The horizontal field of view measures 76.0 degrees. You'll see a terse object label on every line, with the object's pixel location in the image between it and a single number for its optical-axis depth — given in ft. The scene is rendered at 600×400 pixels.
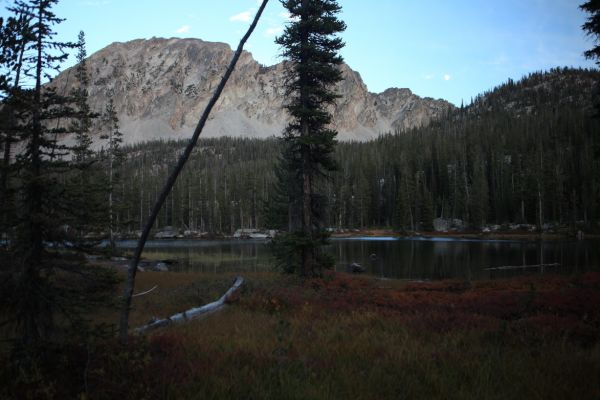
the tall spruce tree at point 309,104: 58.95
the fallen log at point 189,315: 28.25
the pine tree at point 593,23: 53.67
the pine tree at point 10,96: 23.22
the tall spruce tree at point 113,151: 127.26
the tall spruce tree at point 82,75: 103.64
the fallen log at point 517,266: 100.71
